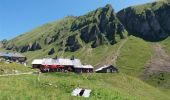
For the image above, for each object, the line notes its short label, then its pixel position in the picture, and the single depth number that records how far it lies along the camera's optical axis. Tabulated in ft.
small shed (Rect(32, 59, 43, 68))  191.07
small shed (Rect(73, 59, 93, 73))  191.70
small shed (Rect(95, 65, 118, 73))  194.08
